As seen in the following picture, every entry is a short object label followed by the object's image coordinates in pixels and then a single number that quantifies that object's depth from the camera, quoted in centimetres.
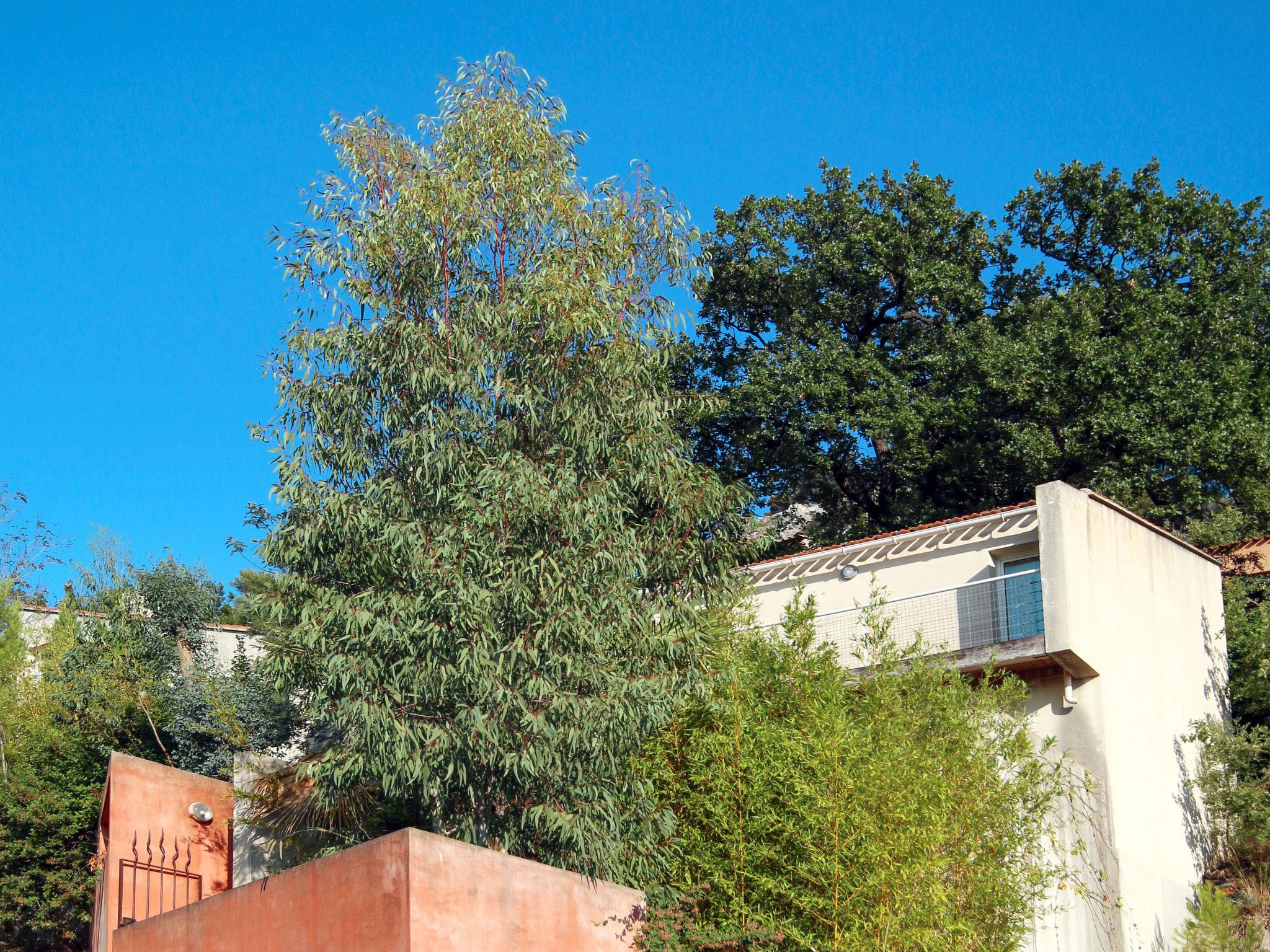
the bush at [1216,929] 1806
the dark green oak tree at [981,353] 2595
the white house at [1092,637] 1775
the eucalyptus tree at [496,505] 1389
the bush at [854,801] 1368
